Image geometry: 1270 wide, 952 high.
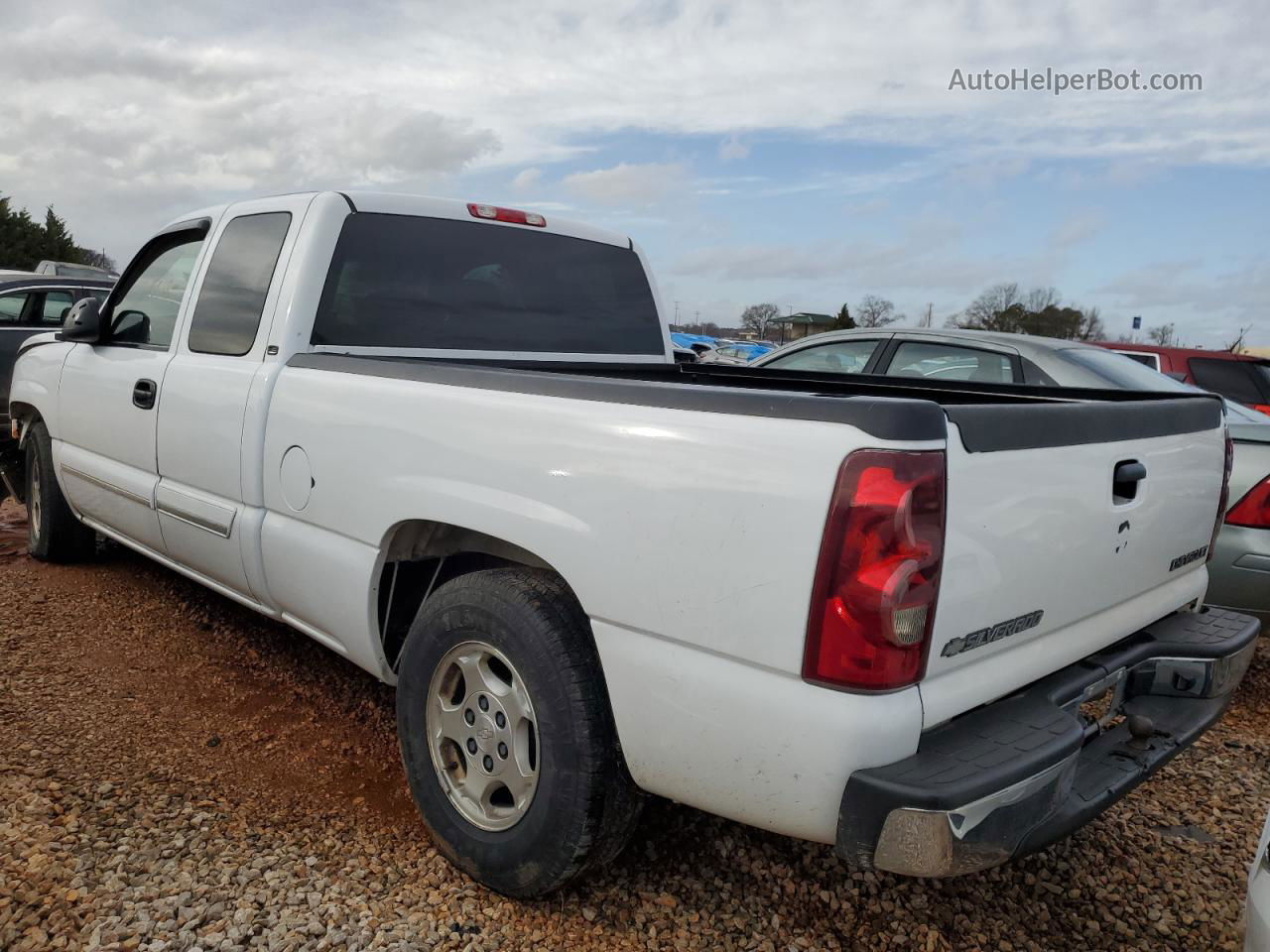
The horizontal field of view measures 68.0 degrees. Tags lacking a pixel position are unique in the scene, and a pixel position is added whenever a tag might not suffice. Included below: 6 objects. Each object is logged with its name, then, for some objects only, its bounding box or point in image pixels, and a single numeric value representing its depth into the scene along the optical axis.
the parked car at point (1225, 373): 8.19
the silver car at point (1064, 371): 4.05
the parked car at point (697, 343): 23.42
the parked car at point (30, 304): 9.05
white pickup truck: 1.83
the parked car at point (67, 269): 20.05
